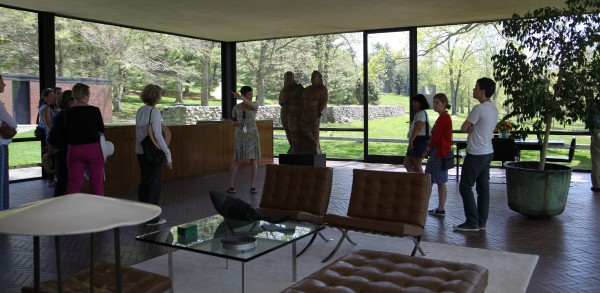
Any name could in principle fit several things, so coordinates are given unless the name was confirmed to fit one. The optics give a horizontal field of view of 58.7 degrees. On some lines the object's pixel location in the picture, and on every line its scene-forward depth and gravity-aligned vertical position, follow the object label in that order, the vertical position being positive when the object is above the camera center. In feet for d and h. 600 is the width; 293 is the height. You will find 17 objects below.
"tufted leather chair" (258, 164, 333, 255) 17.63 -2.09
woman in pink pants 19.76 -0.26
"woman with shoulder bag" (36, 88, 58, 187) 29.58 +1.17
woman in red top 22.00 -0.61
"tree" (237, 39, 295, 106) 58.70 +8.09
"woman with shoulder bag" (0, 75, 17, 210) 20.27 -1.02
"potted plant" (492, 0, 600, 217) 21.53 +2.10
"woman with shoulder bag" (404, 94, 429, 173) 24.88 -0.22
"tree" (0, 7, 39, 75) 38.78 +7.12
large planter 21.99 -2.50
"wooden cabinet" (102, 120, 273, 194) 29.86 -1.39
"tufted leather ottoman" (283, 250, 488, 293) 10.39 -3.03
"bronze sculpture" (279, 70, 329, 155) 29.58 +0.89
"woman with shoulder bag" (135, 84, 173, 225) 20.90 -0.44
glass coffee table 12.96 -2.83
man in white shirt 20.05 -0.98
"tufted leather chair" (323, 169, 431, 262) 15.88 -2.34
